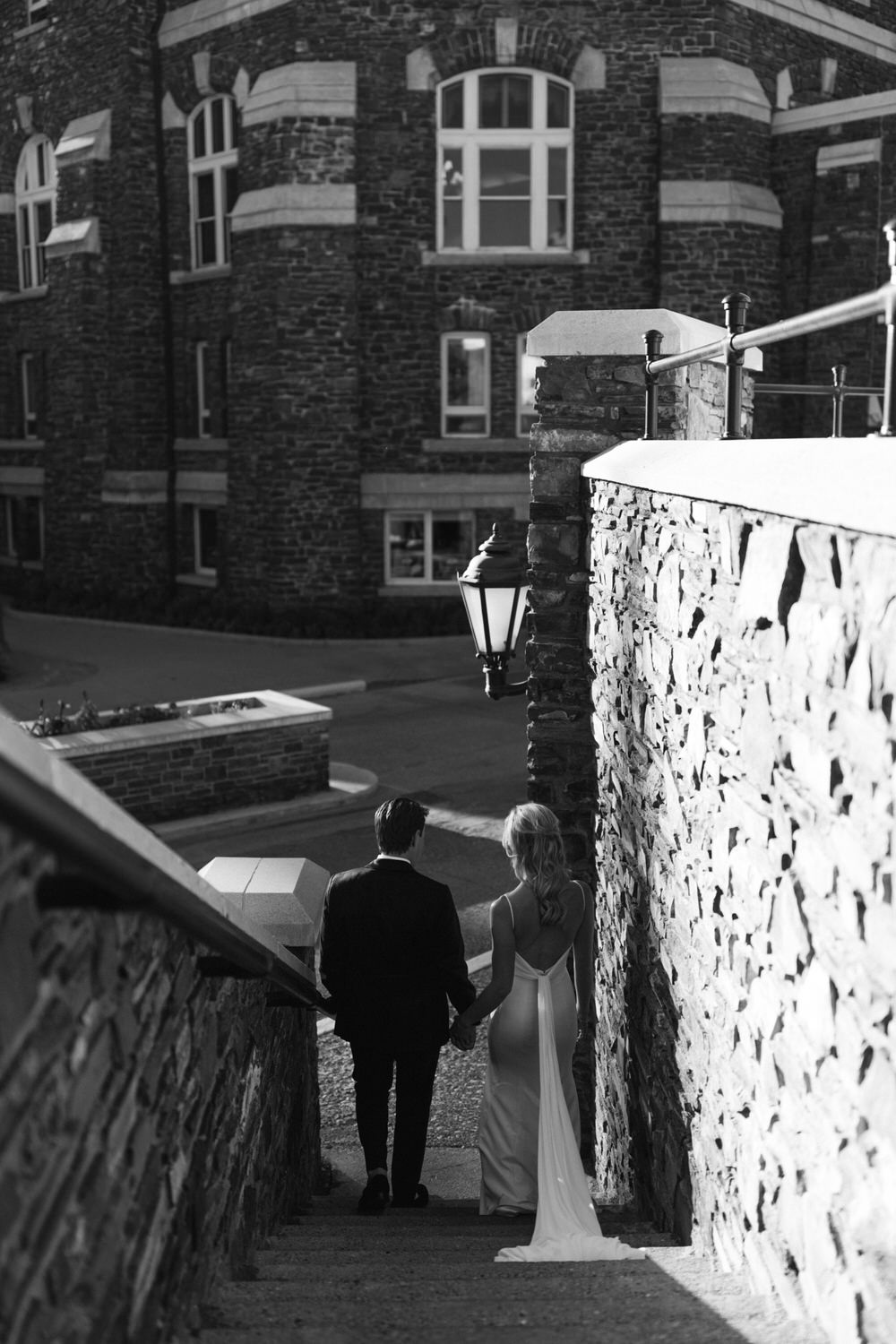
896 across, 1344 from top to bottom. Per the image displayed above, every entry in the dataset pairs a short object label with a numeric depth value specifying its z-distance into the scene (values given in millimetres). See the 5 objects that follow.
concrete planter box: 11297
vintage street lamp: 6820
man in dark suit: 5176
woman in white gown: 5086
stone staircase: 3152
